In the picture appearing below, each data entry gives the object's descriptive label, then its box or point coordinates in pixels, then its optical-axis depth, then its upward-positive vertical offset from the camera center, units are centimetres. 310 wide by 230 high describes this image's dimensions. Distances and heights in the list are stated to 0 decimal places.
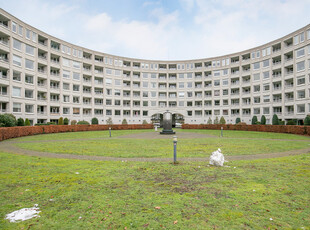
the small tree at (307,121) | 3253 -41
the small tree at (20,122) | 3197 -45
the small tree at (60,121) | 4423 -42
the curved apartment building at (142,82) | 4016 +1022
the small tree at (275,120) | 4338 -31
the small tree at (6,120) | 2495 -16
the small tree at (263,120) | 4787 -33
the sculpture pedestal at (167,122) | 3228 -52
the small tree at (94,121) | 5116 -51
